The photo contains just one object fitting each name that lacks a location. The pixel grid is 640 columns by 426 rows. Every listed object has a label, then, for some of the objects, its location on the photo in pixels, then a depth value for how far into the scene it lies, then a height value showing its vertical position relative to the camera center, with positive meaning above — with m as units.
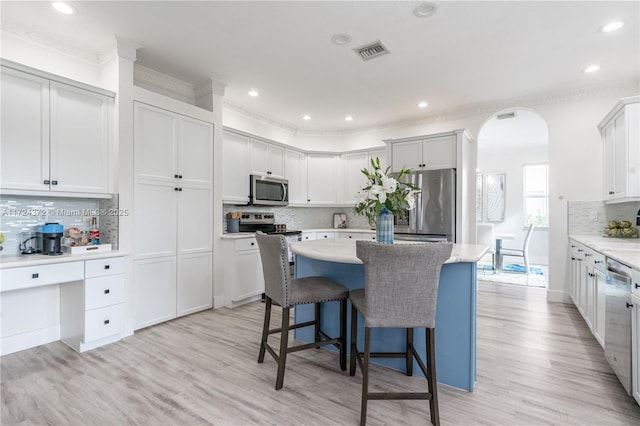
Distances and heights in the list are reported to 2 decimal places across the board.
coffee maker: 2.59 -0.21
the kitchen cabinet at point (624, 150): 3.01 +0.64
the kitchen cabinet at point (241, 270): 3.82 -0.72
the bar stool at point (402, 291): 1.65 -0.43
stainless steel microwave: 4.42 +0.33
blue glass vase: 2.23 -0.09
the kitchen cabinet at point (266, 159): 4.51 +0.83
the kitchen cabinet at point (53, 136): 2.43 +0.66
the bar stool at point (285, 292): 2.05 -0.54
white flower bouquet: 2.13 +0.12
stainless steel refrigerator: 4.21 +0.04
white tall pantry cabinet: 3.07 -0.01
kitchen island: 2.01 -0.75
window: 7.32 +0.48
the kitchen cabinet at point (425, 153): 4.30 +0.87
